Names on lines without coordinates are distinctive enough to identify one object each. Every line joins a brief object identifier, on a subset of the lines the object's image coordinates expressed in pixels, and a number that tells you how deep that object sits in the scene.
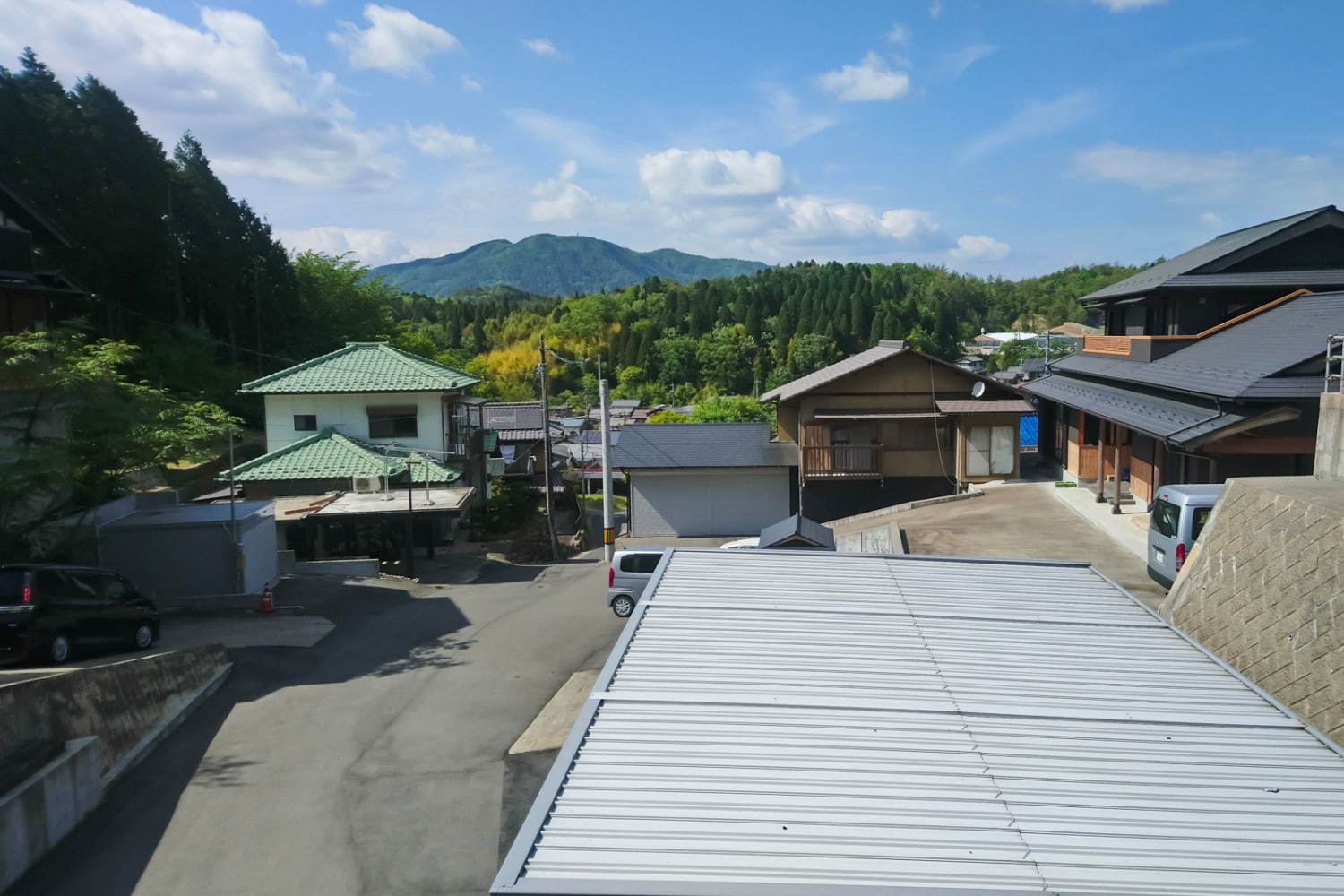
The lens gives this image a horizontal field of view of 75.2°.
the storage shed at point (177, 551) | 15.11
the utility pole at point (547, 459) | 22.96
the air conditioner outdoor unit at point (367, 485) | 21.31
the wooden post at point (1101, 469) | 18.48
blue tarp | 29.50
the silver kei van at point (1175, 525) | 11.24
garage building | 24.12
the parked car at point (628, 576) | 14.89
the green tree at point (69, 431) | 12.34
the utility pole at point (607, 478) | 20.64
